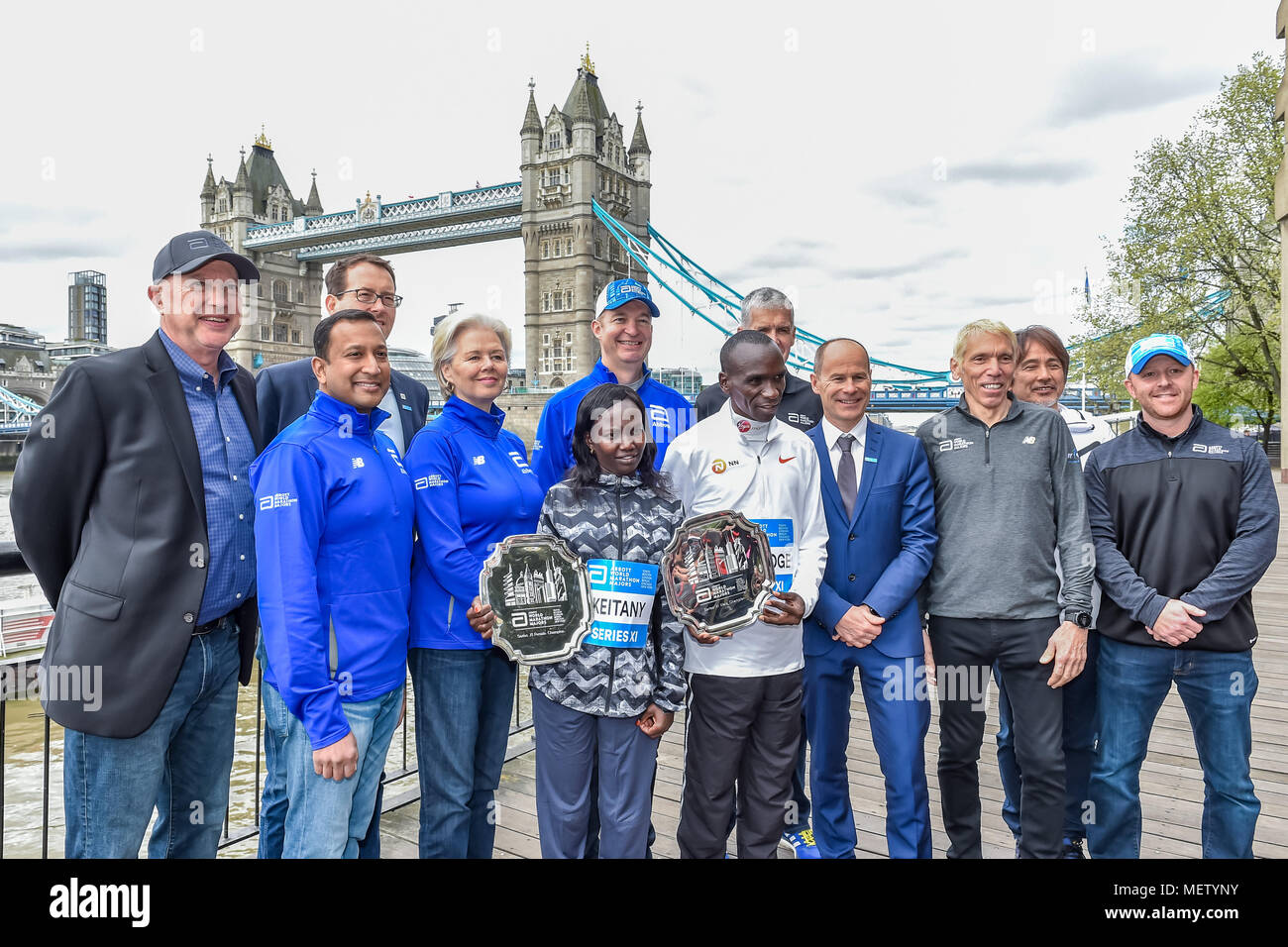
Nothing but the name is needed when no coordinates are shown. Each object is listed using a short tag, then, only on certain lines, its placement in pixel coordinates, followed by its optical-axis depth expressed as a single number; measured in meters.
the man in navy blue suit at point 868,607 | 2.57
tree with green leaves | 17.42
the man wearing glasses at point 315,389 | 2.40
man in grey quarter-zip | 2.53
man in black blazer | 1.94
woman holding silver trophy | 2.22
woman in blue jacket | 2.29
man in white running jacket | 2.36
